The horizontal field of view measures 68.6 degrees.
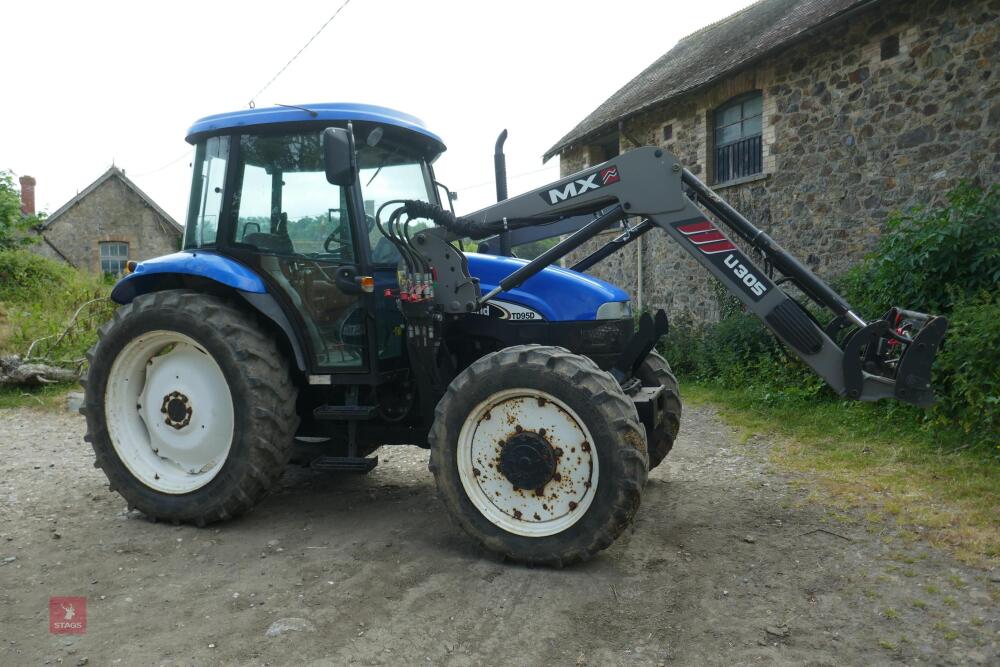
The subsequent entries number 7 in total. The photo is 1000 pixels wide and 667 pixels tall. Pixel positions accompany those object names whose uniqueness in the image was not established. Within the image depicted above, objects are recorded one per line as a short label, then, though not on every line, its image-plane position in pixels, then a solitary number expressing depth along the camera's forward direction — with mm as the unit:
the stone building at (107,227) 26969
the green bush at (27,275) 16359
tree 20797
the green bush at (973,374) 5816
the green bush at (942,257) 6871
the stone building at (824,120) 8305
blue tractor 3754
